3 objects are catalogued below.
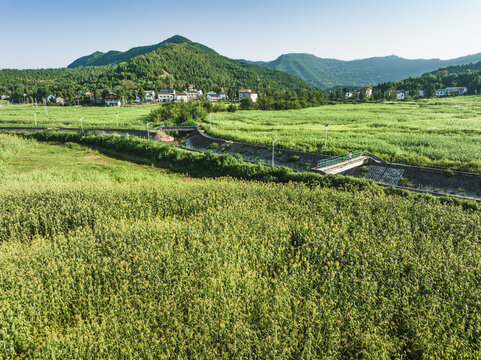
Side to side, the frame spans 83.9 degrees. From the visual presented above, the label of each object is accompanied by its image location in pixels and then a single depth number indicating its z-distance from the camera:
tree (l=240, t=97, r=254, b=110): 121.94
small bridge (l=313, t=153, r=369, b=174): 33.82
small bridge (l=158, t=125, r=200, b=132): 69.88
